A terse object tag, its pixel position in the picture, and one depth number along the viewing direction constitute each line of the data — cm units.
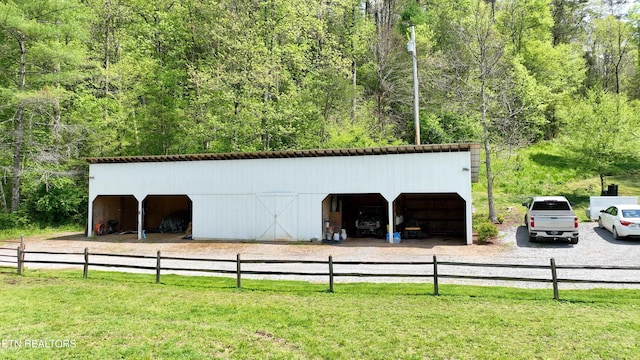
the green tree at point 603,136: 2311
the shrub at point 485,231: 1510
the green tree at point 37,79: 2041
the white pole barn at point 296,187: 1575
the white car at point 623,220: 1396
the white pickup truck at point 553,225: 1378
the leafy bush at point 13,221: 2139
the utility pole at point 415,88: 1875
